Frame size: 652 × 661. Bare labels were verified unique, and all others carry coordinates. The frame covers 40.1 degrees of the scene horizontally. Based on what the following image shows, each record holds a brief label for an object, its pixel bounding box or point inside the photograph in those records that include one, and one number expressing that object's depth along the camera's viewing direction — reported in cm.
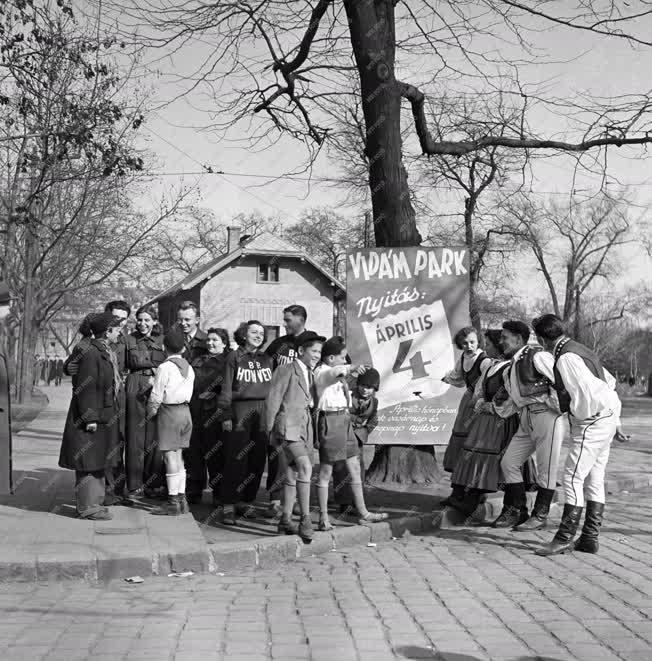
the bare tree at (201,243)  6425
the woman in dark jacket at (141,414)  904
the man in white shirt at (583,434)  698
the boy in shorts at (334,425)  758
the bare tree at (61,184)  1372
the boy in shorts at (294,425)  732
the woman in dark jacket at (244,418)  809
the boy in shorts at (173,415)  815
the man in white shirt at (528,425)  777
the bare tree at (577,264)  5388
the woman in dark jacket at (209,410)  880
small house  4931
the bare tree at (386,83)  1031
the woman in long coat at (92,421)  774
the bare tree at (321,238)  6202
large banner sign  982
